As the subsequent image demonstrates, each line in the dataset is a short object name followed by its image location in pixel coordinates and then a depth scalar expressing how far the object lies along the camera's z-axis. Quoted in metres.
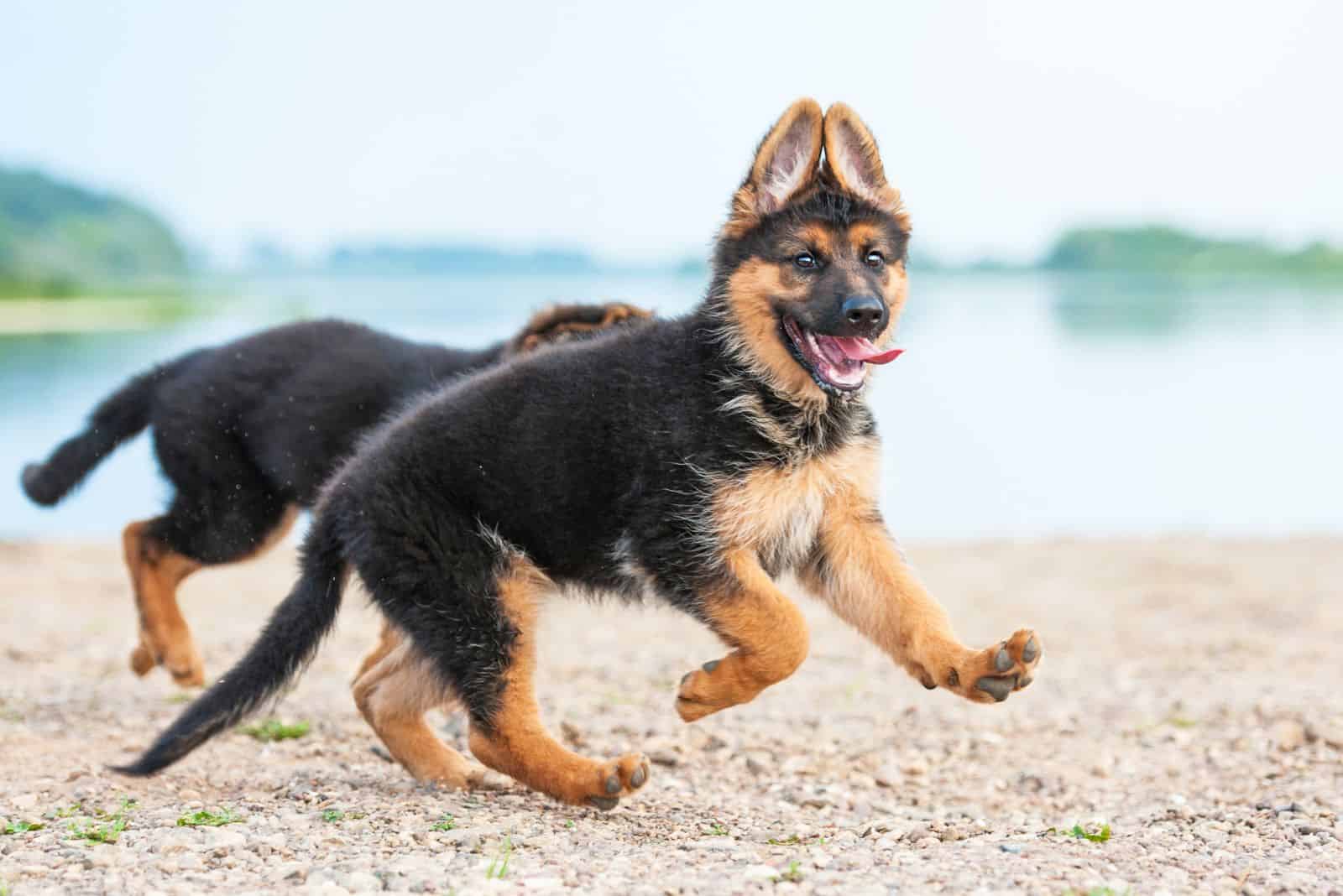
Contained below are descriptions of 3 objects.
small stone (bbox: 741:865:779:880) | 4.43
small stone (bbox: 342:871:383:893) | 4.30
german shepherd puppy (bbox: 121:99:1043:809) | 5.21
